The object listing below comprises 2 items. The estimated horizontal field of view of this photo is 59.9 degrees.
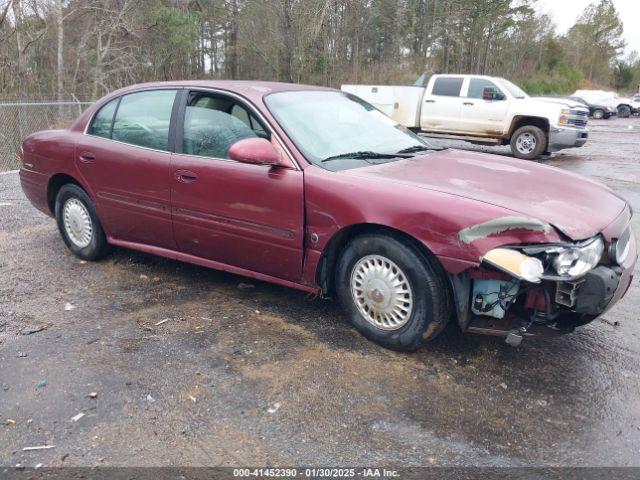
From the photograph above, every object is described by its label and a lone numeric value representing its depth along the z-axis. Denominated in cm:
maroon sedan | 298
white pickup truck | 1316
